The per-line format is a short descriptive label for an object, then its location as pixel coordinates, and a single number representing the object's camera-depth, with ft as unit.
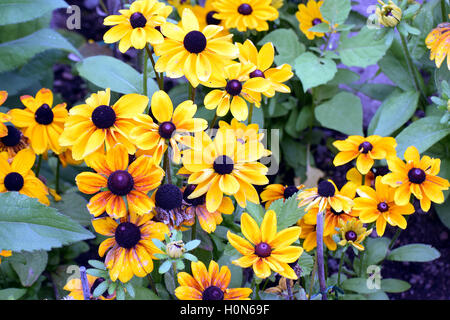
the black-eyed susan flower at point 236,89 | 3.18
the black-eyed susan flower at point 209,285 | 2.81
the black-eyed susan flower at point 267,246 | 2.72
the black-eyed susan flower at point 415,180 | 3.47
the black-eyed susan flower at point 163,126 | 2.92
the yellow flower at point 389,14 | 3.85
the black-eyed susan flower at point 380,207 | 3.52
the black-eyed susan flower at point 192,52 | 3.10
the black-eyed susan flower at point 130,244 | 2.92
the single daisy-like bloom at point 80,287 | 3.10
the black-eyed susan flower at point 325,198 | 3.26
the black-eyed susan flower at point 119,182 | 2.91
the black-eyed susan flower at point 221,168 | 2.93
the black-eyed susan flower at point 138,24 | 3.21
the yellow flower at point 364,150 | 3.70
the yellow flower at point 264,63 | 3.43
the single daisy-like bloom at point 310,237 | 3.68
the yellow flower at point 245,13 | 4.65
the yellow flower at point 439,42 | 4.04
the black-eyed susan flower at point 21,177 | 3.66
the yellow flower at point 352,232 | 3.34
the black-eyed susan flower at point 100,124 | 2.99
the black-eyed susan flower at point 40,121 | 3.82
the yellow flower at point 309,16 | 5.32
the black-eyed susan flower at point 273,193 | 3.82
